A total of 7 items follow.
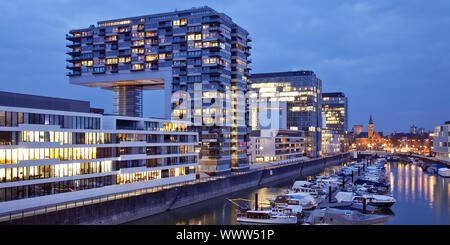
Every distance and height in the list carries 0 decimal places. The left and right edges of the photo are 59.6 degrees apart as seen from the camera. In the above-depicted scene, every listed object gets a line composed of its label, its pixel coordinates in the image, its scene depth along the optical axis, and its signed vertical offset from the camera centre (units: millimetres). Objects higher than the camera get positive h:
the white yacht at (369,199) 74062 -12947
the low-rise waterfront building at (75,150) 49219 -2651
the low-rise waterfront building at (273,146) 152750 -5692
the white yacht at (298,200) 72938 -12887
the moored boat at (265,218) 59656 -13214
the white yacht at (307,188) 87912 -13067
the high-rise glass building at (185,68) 113812 +20595
